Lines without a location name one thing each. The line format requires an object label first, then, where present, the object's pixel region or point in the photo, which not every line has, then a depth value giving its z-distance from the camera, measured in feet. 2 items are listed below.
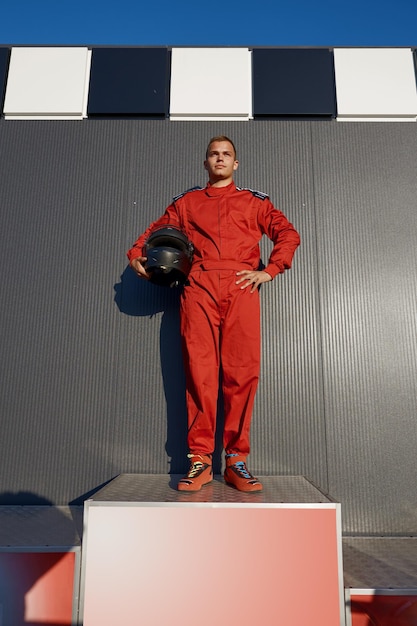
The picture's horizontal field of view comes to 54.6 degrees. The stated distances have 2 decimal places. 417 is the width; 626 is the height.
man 5.52
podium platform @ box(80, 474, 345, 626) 3.89
